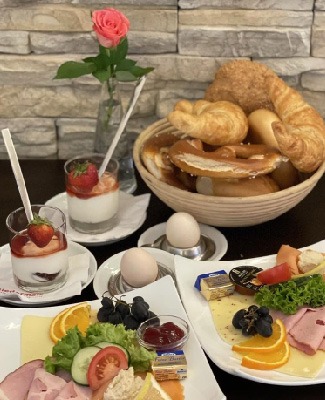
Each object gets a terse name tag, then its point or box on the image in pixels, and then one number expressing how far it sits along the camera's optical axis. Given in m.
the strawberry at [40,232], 1.27
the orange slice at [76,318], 1.17
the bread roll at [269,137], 1.45
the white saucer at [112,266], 1.33
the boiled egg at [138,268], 1.29
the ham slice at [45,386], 1.01
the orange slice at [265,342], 1.14
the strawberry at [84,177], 1.42
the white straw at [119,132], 1.43
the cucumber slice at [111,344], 1.08
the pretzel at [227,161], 1.38
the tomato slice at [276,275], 1.25
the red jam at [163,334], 1.13
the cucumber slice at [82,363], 1.05
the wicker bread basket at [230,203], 1.38
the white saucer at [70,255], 1.28
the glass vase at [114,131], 1.53
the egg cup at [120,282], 1.31
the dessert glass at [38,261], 1.28
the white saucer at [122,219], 1.45
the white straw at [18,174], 1.24
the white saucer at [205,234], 1.43
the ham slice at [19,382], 1.03
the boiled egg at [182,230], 1.39
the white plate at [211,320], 1.09
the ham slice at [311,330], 1.14
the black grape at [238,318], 1.18
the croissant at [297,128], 1.39
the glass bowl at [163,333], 1.13
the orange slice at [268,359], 1.11
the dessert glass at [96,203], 1.44
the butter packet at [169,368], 1.09
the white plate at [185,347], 1.07
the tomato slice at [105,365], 1.04
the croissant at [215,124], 1.44
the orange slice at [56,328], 1.16
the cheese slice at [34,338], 1.14
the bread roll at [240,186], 1.41
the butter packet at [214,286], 1.26
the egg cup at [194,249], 1.41
